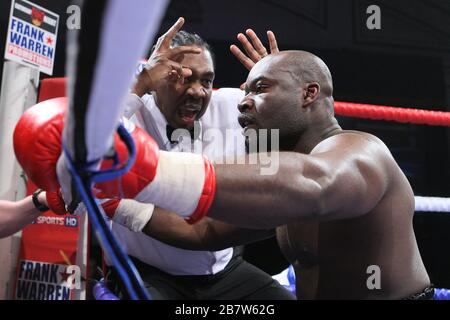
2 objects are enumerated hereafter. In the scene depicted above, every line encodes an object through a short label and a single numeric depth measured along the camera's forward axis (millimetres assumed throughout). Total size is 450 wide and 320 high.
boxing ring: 1951
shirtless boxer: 740
